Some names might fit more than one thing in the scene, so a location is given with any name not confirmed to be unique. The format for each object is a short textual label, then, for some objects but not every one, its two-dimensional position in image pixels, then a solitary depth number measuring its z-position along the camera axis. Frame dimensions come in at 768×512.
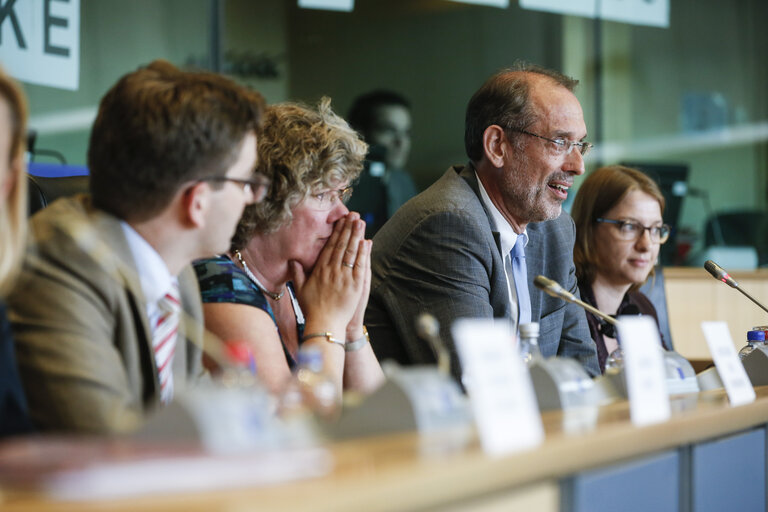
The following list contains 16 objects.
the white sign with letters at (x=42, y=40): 6.96
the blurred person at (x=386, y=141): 7.68
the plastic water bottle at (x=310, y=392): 4.55
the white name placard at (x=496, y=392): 4.25
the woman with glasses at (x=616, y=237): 6.26
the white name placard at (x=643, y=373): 5.32
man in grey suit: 5.87
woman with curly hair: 5.69
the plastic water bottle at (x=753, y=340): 5.78
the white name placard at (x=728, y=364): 5.50
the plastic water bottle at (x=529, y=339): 5.50
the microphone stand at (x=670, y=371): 5.53
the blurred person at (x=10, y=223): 4.71
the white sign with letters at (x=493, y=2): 8.70
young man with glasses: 4.89
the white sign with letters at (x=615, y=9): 8.87
